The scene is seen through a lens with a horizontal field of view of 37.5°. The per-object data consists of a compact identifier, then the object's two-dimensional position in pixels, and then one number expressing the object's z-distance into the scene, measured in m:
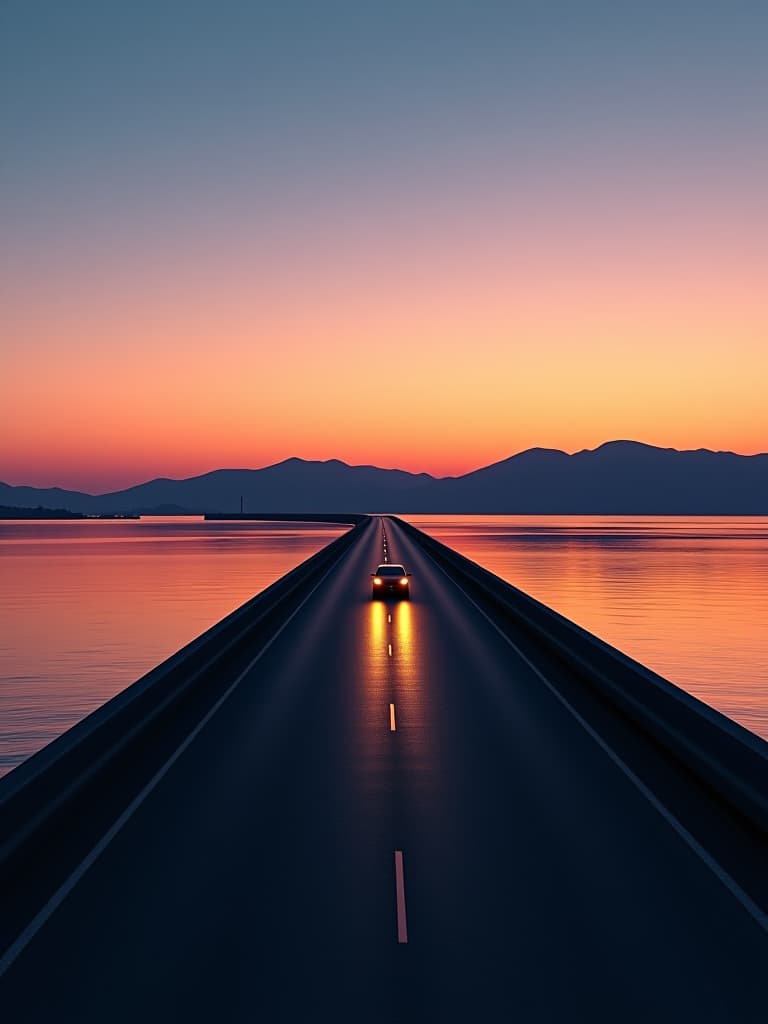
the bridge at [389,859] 8.57
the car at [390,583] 46.03
